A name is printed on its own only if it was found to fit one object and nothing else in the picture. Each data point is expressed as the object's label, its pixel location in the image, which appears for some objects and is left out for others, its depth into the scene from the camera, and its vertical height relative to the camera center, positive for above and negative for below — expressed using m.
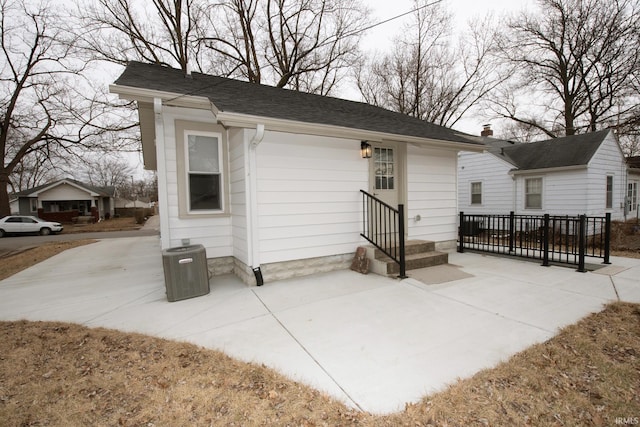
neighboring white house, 10.14 +0.73
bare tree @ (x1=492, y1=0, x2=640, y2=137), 12.85 +6.73
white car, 16.55 -1.18
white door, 5.85 +0.56
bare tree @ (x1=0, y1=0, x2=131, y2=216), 14.25 +6.30
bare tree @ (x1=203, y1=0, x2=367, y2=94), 12.26 +7.46
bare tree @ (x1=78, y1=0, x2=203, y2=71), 11.33 +7.28
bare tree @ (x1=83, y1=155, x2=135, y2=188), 45.70 +5.05
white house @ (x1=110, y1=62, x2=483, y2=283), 4.54 +0.55
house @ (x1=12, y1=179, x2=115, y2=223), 25.78 +0.48
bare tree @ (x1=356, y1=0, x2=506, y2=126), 14.24 +6.97
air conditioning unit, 4.08 -1.02
